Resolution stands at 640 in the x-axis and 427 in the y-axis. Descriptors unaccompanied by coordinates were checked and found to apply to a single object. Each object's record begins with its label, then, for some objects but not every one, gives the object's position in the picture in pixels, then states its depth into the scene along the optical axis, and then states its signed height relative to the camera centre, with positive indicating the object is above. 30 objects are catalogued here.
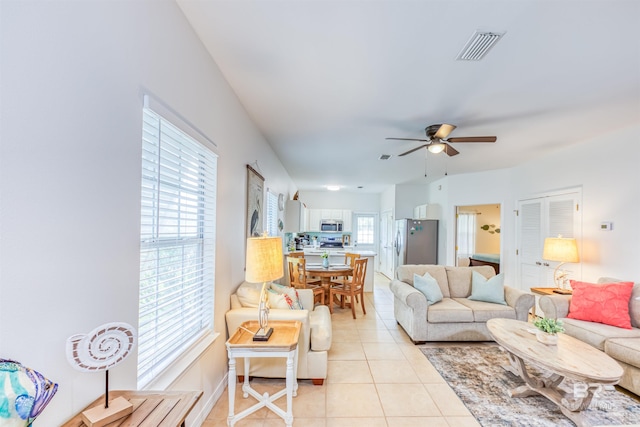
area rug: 2.15 -1.48
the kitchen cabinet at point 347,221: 9.08 -0.03
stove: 9.12 -0.79
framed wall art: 3.17 +0.20
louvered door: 4.19 -0.07
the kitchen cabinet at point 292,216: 6.52 +0.06
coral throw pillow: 2.84 -0.81
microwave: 8.93 -0.17
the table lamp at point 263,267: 2.08 -0.36
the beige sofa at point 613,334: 2.41 -1.03
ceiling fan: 3.11 +0.96
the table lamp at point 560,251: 3.84 -0.36
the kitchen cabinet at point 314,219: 9.00 +0.01
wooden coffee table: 1.93 -1.00
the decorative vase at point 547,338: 2.33 -0.94
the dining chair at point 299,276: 4.48 -0.92
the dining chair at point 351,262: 4.91 -0.74
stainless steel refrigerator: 6.83 -0.47
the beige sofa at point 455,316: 3.46 -1.13
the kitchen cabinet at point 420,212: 7.11 +0.25
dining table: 4.59 -0.85
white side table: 1.93 -0.92
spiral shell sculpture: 0.90 -0.44
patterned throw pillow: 2.80 -0.83
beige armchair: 2.47 -1.16
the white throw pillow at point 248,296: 2.62 -0.73
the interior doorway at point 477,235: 6.81 -0.31
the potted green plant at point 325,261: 4.83 -0.72
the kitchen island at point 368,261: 6.10 -0.90
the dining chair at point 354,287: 4.55 -1.13
